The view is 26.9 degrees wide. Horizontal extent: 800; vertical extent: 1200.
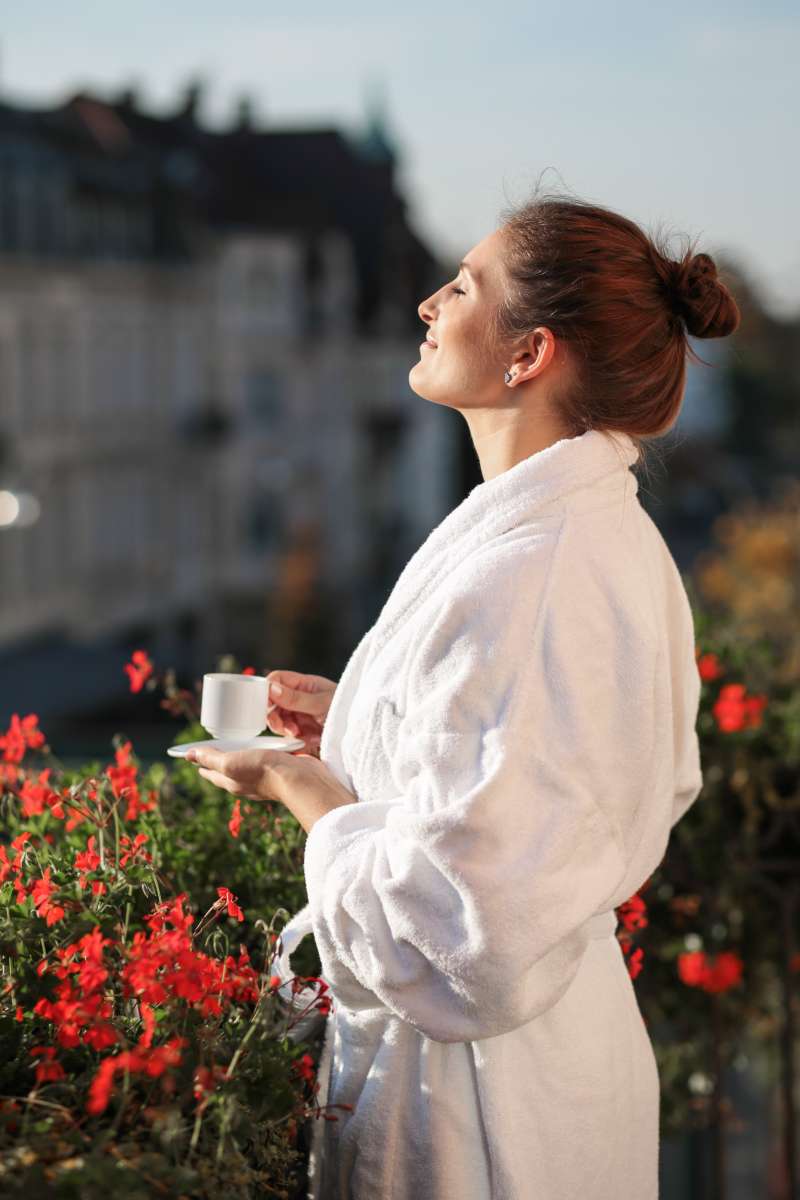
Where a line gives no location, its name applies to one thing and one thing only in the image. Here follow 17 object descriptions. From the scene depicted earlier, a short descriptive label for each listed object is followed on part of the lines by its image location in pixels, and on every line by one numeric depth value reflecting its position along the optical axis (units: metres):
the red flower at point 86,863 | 2.16
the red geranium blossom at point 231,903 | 2.02
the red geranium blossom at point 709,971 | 3.58
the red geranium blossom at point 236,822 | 2.32
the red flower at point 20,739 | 2.57
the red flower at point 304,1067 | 2.01
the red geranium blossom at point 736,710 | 3.46
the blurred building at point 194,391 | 26.86
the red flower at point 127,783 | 2.44
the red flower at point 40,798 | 2.34
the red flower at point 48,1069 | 1.80
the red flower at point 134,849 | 2.21
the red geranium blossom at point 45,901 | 2.01
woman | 1.88
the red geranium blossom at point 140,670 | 2.69
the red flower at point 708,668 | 3.49
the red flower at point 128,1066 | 1.68
